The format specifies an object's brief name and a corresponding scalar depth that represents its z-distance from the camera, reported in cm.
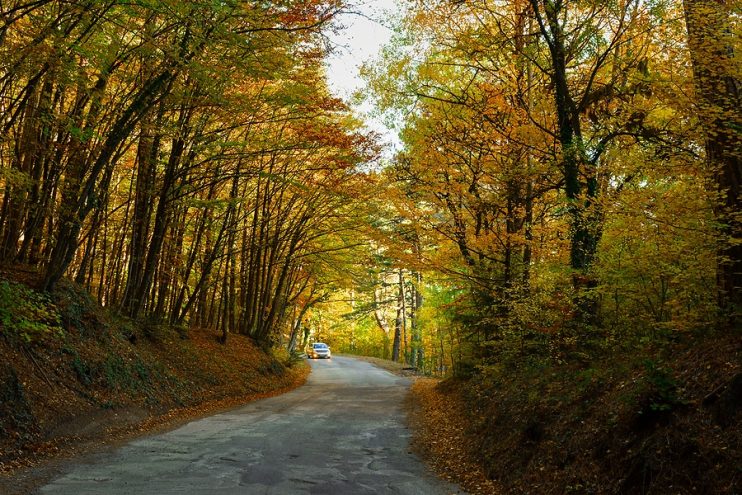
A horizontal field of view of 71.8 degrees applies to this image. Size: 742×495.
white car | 3975
